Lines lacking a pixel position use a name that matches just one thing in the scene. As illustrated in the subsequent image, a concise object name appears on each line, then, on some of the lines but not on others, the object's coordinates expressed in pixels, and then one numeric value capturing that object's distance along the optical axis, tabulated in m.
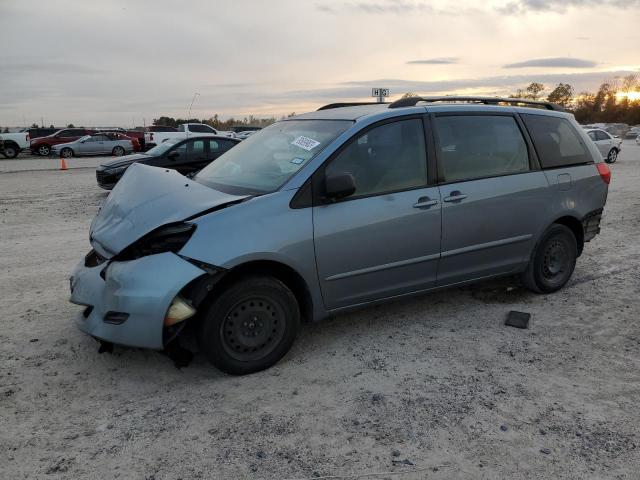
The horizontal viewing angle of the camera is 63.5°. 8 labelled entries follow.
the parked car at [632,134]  49.66
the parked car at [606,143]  20.28
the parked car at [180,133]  28.17
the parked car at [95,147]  27.19
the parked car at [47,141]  27.81
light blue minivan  3.27
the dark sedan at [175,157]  11.73
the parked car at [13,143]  26.95
